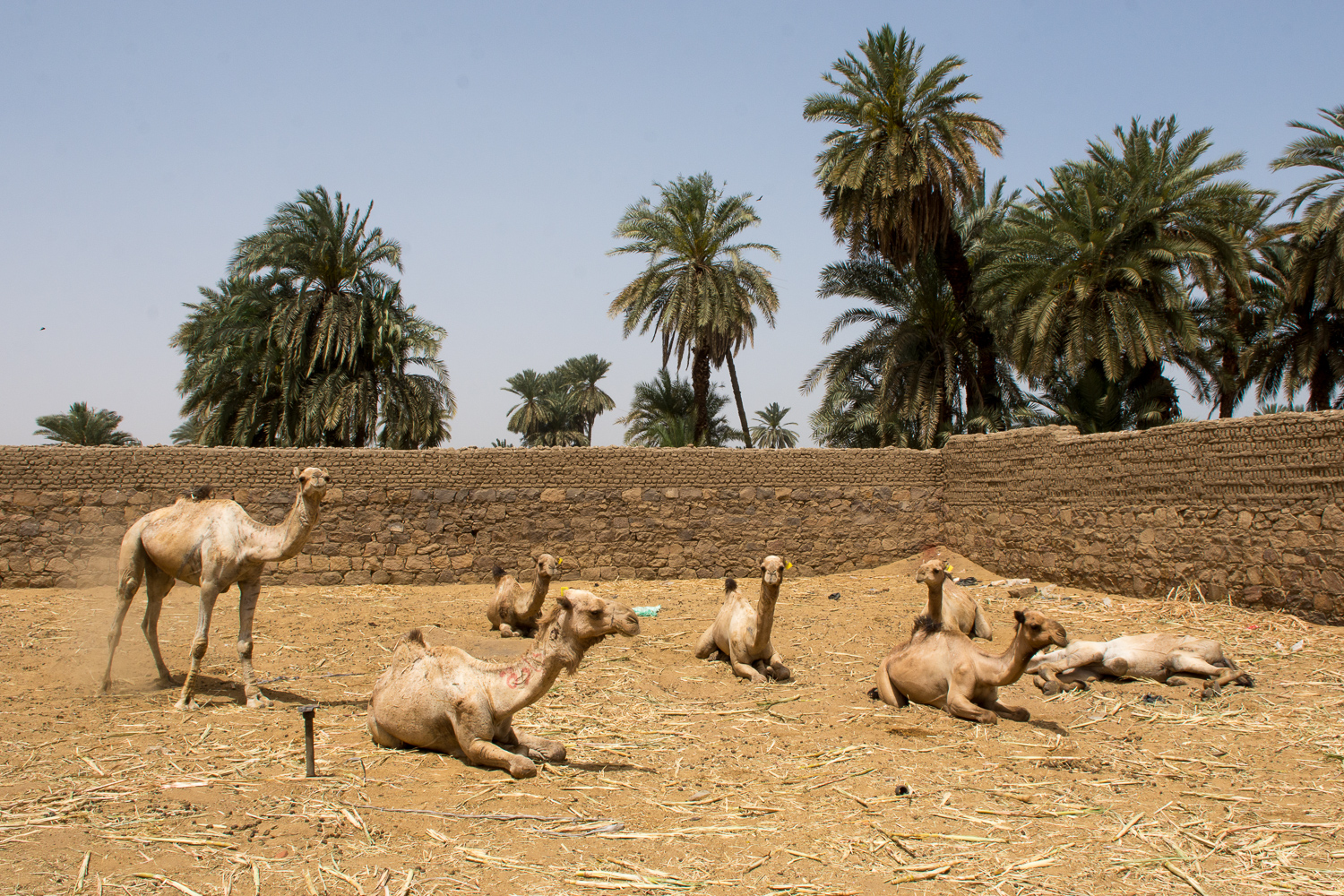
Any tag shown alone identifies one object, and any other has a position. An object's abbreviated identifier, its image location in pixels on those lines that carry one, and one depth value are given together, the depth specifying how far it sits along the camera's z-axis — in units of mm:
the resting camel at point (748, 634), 8547
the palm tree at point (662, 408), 29203
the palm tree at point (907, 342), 25391
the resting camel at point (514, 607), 11273
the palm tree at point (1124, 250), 20062
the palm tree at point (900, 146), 23656
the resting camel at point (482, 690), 5750
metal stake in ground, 5512
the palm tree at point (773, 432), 45250
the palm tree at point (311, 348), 25594
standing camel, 7477
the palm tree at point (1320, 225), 21766
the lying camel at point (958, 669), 7004
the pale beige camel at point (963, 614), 10742
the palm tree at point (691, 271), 26219
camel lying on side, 8680
